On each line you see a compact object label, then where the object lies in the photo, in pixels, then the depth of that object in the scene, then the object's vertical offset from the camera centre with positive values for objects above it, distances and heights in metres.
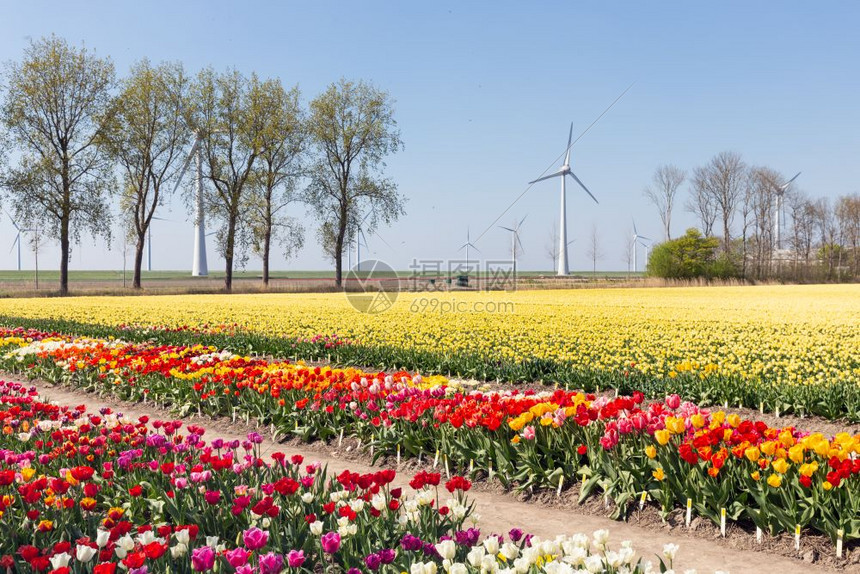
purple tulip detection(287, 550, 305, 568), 3.14 -1.39
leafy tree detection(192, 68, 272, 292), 50.16 +11.17
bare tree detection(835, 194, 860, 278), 87.19 +8.71
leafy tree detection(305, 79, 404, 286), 54.03 +10.36
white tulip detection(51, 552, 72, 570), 3.06 -1.35
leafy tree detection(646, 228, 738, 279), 66.56 +2.26
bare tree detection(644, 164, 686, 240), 76.81 +11.65
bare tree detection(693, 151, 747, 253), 73.44 +11.28
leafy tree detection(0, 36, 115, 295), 40.50 +9.46
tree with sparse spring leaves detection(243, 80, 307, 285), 51.66 +9.06
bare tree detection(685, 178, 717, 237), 73.81 +8.95
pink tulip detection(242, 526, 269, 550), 3.17 -1.30
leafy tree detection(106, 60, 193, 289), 45.78 +10.94
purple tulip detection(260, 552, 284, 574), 2.96 -1.32
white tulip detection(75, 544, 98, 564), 3.24 -1.40
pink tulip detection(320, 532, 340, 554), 3.24 -1.34
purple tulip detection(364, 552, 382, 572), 3.15 -1.40
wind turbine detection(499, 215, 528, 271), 80.75 +5.48
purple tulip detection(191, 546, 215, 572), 2.99 -1.32
